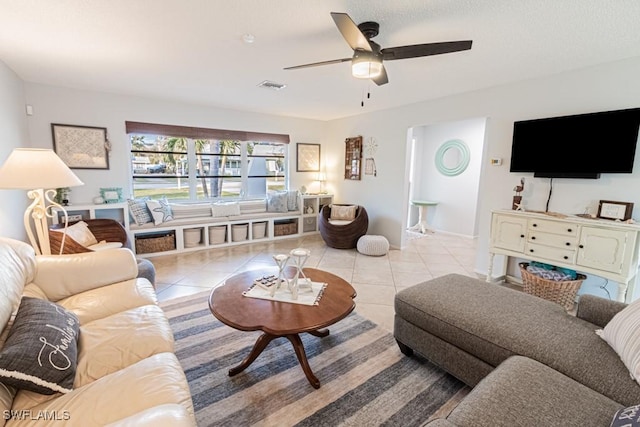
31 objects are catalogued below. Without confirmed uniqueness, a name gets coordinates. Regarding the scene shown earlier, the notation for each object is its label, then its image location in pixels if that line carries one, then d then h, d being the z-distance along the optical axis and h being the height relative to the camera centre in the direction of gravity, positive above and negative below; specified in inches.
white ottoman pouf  176.4 -43.4
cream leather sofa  40.3 -33.7
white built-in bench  168.7 -35.7
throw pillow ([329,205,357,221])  203.1 -27.3
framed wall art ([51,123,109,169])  148.7 +11.6
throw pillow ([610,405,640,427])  34.8 -29.5
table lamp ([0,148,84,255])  75.4 -2.1
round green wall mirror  227.6 +15.6
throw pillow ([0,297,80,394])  41.4 -28.8
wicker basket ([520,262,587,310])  103.4 -39.9
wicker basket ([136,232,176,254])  165.9 -42.8
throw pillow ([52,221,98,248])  118.5 -27.9
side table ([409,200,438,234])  244.2 -32.0
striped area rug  61.2 -50.8
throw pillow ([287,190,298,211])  221.6 -21.0
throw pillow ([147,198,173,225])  169.2 -24.5
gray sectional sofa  41.8 -32.9
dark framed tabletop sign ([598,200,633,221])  99.1 -10.2
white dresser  93.2 -23.0
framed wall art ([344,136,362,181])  215.1 +12.1
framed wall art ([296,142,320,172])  234.8 +12.9
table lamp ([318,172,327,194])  251.1 -4.1
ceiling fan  72.6 +33.0
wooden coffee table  63.2 -33.1
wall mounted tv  99.4 +13.3
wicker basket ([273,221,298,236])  219.6 -42.7
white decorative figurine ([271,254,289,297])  78.5 -25.1
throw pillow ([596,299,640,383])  47.5 -27.6
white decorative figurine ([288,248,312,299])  76.5 -29.0
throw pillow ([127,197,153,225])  163.9 -24.2
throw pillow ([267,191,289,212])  217.6 -22.4
